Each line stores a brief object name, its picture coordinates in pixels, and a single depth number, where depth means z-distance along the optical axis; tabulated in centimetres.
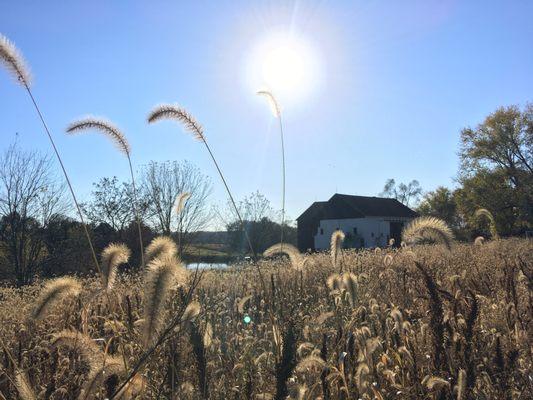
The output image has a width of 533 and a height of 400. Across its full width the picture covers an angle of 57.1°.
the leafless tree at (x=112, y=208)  2956
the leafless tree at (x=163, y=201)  2842
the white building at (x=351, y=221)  5012
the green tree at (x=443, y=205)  5547
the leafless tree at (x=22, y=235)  2166
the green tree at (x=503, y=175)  3834
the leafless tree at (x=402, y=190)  8450
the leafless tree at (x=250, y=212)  4028
